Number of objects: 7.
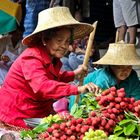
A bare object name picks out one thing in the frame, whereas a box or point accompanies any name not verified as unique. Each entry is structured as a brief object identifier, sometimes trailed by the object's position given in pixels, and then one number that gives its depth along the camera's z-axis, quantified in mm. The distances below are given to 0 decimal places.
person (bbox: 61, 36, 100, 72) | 7269
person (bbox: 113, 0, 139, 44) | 6741
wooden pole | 5112
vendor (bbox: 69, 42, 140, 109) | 5034
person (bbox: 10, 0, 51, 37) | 7547
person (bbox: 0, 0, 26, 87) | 7360
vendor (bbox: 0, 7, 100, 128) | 4329
